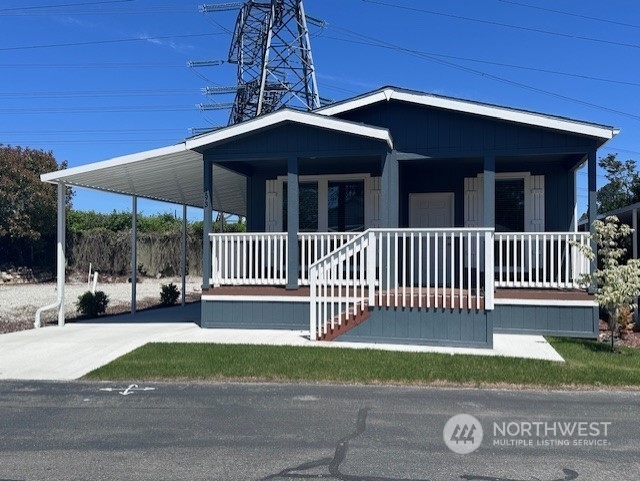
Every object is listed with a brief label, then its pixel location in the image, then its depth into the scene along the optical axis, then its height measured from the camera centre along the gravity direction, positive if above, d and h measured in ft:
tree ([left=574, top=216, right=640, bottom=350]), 30.08 -1.06
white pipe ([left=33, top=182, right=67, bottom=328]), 41.78 +0.16
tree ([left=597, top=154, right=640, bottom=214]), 103.04 +13.82
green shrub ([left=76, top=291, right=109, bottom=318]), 49.16 -4.13
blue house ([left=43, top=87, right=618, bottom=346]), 33.37 +3.80
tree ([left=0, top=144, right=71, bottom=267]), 89.45 +7.43
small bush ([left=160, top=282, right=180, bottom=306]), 60.59 -4.09
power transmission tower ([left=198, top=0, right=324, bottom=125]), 128.98 +47.34
